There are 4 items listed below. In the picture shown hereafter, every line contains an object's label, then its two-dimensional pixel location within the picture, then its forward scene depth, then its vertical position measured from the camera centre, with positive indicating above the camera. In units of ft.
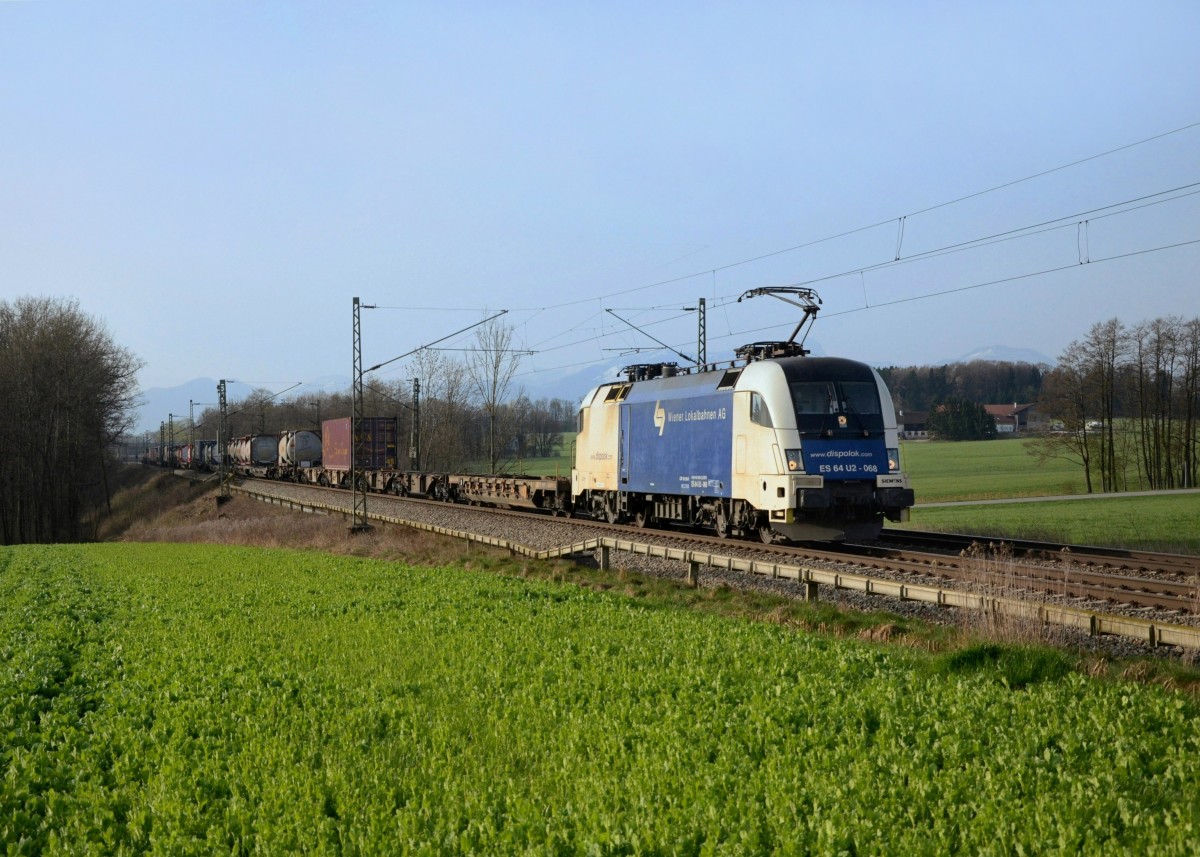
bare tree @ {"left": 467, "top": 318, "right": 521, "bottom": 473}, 178.60 +11.01
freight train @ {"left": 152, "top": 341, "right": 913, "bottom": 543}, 61.87 -0.62
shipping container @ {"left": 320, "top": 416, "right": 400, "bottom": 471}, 171.73 +0.36
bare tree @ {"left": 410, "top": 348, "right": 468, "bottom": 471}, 222.48 +5.75
